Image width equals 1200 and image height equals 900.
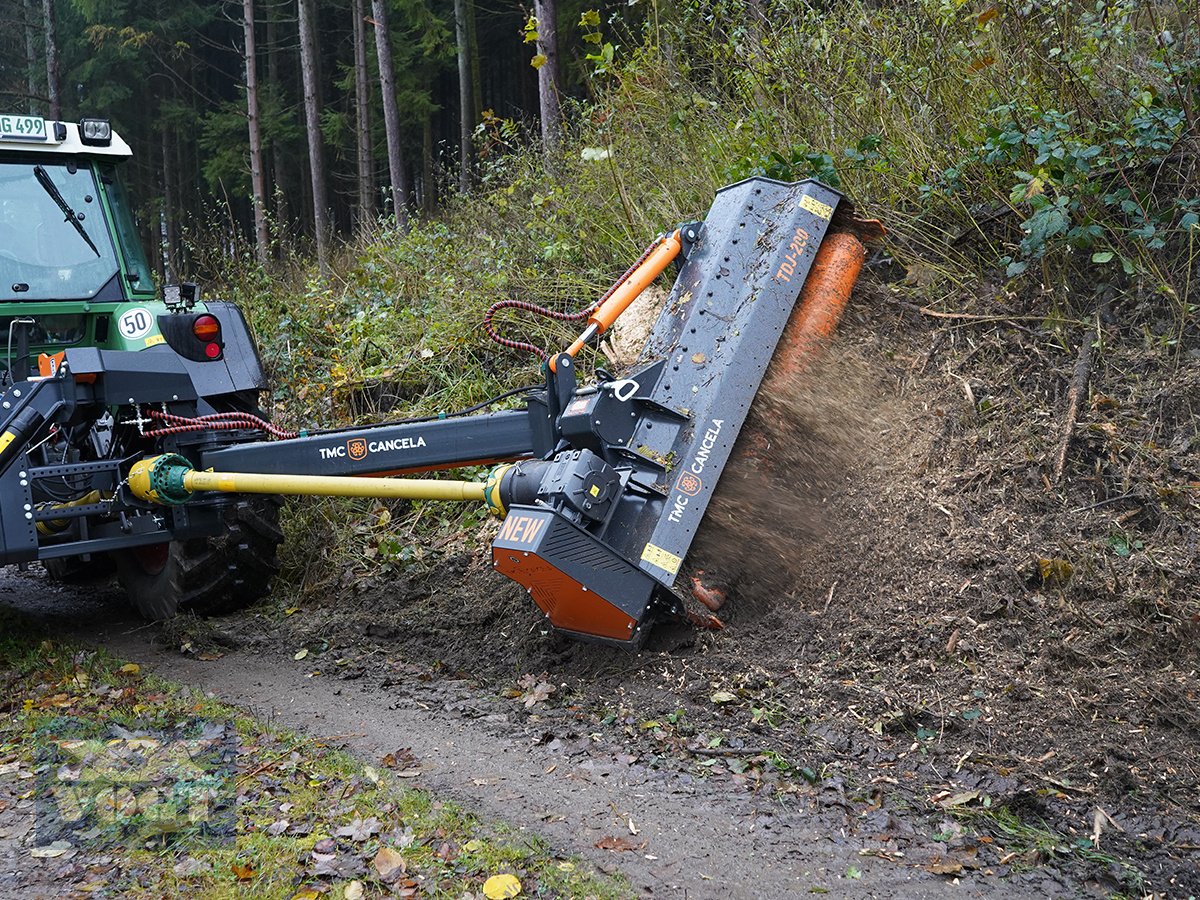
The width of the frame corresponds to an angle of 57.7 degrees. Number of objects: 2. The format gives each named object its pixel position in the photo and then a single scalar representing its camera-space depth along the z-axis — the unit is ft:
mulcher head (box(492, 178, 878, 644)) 12.94
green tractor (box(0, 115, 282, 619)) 16.05
